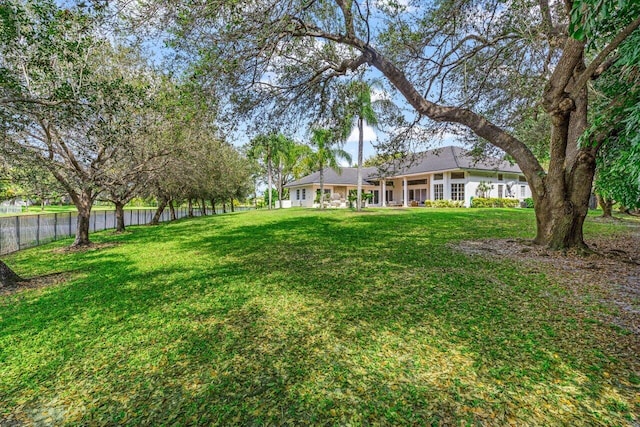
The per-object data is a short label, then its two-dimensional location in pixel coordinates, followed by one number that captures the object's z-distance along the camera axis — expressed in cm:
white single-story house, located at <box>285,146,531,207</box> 2772
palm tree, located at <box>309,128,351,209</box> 2863
